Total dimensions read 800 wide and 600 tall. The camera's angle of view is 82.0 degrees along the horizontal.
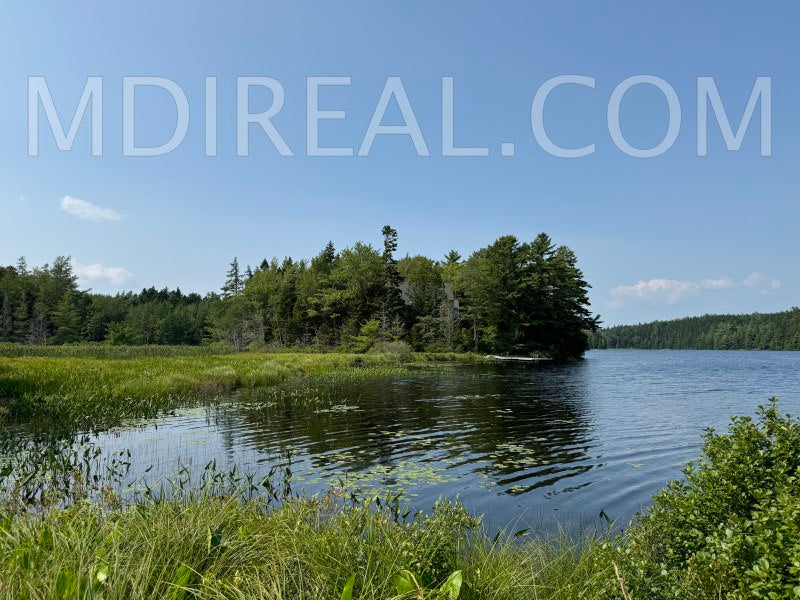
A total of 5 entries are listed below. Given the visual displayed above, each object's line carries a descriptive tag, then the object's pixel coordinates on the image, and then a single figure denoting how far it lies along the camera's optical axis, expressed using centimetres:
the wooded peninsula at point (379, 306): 6775
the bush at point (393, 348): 5770
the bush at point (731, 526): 329
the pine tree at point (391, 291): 6906
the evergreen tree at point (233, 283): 11294
